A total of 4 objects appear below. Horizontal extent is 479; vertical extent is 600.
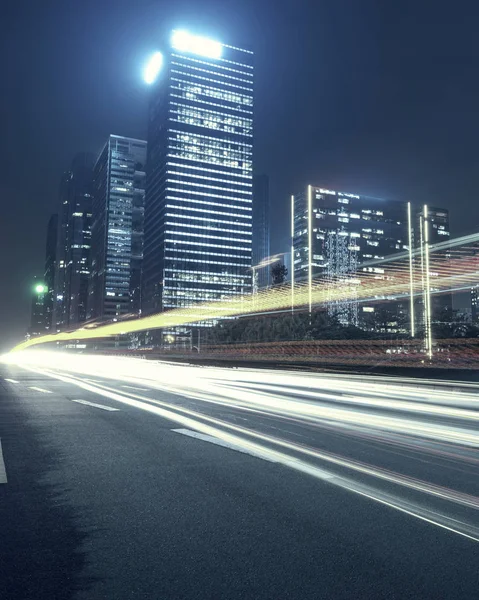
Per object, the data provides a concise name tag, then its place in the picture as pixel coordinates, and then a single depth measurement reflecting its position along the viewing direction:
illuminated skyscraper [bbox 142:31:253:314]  191.75
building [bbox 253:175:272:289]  194.24
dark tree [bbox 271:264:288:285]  75.94
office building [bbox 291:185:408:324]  178.50
